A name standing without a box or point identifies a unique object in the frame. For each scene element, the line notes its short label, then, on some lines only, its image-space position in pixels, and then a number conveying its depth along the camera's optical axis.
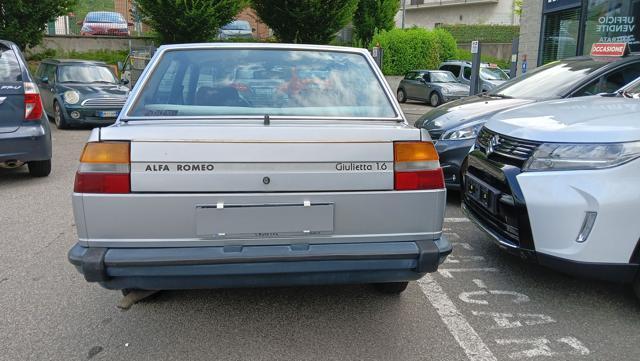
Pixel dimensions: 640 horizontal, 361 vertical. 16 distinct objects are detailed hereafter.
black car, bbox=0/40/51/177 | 6.33
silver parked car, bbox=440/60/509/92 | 18.58
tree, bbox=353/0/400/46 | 29.34
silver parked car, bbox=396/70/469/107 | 18.61
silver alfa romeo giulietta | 2.60
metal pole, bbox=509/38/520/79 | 14.00
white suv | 3.16
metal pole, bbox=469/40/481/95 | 13.43
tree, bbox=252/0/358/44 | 19.34
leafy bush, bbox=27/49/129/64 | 21.81
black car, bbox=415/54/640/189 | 5.70
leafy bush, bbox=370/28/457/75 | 26.42
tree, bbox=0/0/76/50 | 16.35
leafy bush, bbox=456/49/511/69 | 28.42
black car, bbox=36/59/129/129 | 11.50
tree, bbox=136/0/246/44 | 18.47
